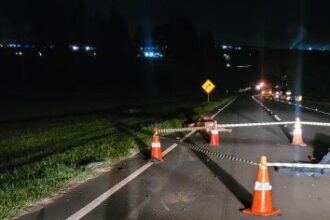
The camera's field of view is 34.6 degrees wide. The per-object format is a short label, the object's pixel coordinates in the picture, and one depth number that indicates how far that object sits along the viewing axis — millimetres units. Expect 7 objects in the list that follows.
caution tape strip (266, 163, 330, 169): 9288
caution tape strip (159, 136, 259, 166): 12812
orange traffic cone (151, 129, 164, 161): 12555
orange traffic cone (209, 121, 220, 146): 15883
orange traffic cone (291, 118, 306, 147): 15675
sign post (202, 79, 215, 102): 43106
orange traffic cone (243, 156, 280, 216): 7445
